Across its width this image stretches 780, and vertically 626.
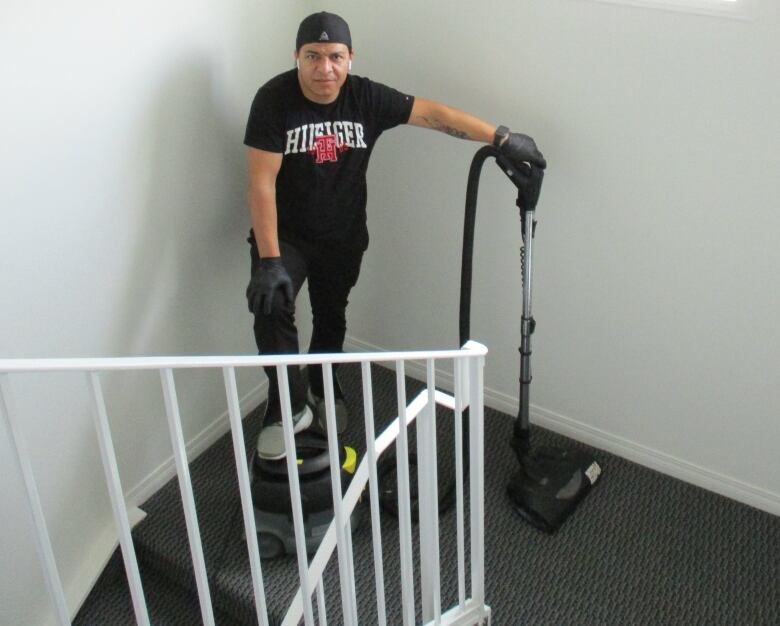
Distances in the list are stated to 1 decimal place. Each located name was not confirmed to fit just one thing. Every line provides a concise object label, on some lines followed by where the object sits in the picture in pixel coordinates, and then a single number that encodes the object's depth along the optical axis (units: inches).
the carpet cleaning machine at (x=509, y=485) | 94.0
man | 89.5
